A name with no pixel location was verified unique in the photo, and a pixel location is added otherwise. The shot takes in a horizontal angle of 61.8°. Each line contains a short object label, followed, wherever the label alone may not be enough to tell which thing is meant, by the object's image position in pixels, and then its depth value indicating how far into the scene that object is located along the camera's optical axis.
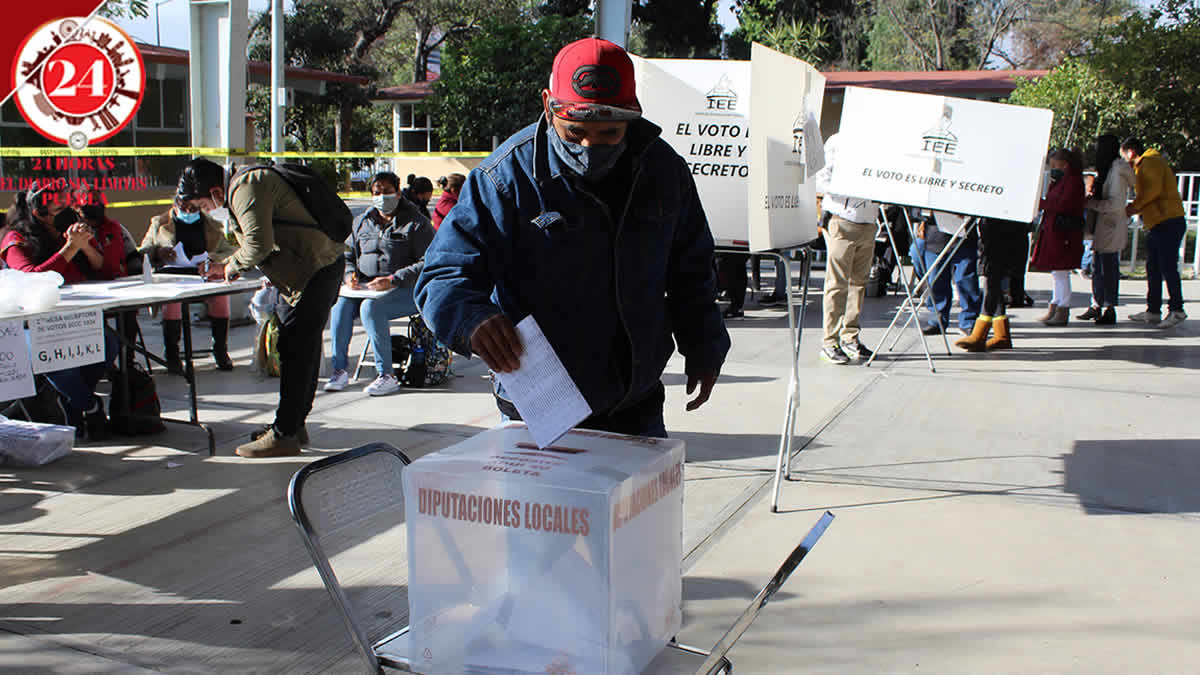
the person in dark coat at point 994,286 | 9.33
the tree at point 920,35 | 38.53
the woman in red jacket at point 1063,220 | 10.24
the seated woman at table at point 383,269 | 7.53
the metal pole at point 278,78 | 15.07
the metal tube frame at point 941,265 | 8.65
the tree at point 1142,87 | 16.89
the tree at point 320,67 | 35.09
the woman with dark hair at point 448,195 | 9.21
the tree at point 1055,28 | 36.50
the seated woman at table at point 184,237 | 8.53
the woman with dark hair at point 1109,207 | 10.27
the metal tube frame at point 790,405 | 4.89
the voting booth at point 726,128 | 5.16
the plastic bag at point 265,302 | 8.13
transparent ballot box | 1.83
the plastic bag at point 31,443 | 5.44
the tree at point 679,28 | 37.50
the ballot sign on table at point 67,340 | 4.70
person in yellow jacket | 10.14
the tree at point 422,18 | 40.53
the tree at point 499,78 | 29.67
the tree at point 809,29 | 37.03
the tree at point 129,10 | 10.43
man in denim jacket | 2.36
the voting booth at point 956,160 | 7.75
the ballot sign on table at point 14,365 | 4.38
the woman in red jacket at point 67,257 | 6.00
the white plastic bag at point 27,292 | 4.67
